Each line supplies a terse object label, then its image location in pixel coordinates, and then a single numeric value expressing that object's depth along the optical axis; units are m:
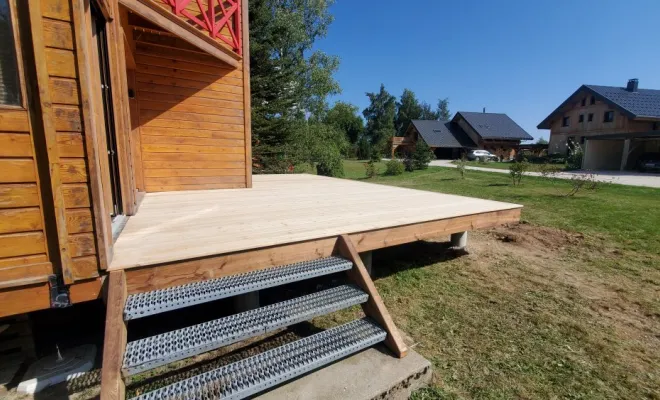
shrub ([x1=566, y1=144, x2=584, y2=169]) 19.53
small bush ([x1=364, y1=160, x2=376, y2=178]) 16.00
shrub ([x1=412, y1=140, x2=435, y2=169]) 18.47
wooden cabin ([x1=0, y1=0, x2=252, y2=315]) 1.43
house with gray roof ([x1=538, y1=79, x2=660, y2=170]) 18.91
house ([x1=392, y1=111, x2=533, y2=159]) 33.31
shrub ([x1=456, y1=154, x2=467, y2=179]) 14.03
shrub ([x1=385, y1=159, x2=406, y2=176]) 17.11
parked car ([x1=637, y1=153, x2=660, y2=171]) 17.03
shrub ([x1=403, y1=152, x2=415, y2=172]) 18.48
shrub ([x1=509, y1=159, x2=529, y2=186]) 11.21
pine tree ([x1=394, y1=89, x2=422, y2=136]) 54.62
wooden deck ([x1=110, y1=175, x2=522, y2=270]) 2.14
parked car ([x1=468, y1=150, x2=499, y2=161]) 29.30
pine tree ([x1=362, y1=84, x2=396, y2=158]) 48.74
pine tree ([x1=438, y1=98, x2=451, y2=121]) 64.75
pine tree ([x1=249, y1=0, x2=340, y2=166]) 13.22
